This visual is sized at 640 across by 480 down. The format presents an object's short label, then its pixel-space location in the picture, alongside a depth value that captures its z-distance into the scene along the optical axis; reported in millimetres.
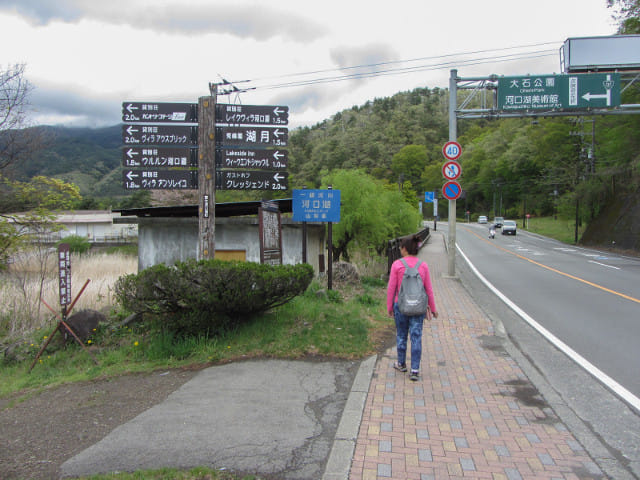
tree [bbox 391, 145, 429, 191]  107062
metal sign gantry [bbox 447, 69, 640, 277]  15461
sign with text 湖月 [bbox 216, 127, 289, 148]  9008
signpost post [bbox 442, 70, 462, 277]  14547
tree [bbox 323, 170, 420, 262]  17703
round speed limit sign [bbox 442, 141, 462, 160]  13797
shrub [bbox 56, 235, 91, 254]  38544
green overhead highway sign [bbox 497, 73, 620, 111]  15477
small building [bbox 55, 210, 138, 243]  55906
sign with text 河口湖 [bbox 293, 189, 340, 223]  9555
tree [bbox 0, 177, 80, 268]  10422
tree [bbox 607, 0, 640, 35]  28681
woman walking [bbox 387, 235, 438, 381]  5109
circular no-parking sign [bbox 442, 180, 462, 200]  13617
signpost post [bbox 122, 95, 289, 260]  8867
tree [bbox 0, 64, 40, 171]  10719
